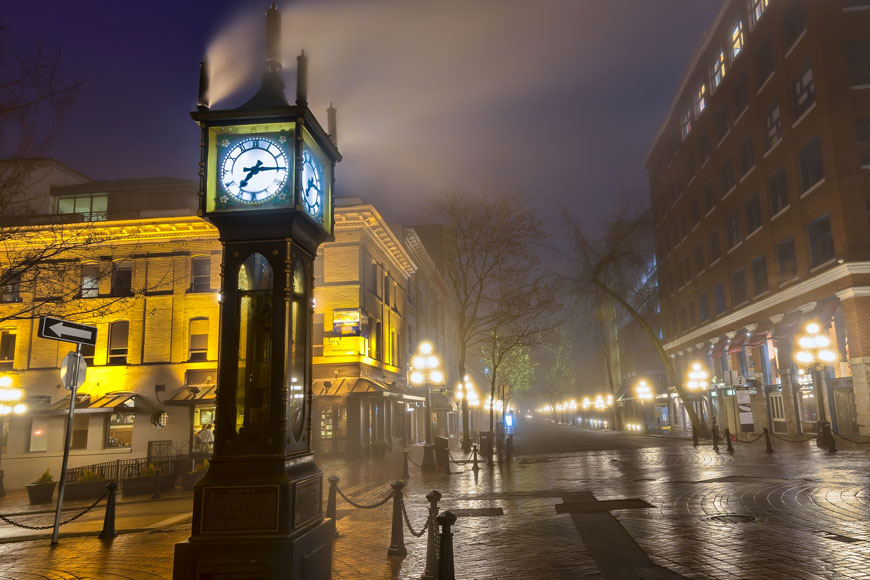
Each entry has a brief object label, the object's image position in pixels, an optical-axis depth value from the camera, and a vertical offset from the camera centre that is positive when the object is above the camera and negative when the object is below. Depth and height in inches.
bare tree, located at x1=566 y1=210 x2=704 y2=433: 1546.5 +345.2
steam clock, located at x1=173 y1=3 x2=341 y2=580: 239.0 +29.9
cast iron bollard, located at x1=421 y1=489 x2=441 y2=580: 290.2 -61.5
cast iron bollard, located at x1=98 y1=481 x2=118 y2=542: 430.9 -66.7
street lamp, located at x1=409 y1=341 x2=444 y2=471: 924.6 +66.7
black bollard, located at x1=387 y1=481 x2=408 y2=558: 341.1 -63.6
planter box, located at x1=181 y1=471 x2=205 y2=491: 726.2 -68.6
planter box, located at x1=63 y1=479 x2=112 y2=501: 692.7 -72.6
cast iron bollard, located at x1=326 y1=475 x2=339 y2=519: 415.3 -52.0
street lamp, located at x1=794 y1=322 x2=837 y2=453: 919.7 +72.9
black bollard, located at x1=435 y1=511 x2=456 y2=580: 209.3 -46.4
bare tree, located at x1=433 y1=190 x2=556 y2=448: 1317.7 +298.6
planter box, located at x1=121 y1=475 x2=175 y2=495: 693.3 -69.3
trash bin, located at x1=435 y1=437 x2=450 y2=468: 857.5 -53.3
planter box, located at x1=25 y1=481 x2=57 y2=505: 689.6 -73.6
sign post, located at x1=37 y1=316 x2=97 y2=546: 404.5 +52.4
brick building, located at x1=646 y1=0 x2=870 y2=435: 1019.9 +398.0
